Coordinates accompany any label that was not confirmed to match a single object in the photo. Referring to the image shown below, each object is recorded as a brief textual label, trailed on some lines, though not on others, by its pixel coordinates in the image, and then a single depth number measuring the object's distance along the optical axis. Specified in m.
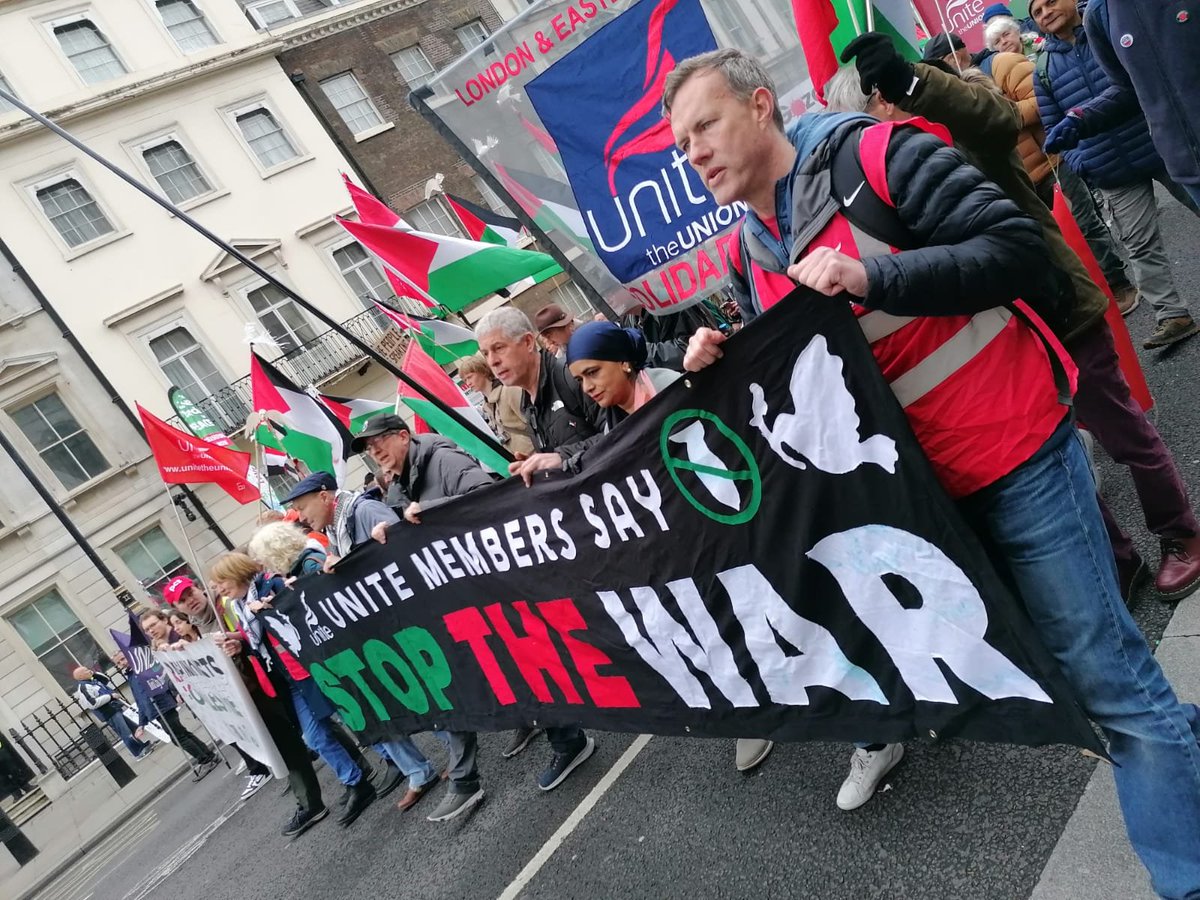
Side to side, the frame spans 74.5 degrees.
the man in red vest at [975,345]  1.50
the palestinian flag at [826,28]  3.12
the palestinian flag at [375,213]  6.20
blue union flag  3.27
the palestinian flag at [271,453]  7.19
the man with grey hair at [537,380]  3.54
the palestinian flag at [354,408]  5.22
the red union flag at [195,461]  8.97
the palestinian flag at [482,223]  7.57
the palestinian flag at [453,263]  4.59
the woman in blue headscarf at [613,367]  2.63
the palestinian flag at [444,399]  4.39
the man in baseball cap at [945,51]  3.46
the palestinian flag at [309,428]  4.90
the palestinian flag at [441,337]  6.30
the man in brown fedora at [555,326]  4.94
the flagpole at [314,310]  3.32
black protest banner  1.78
